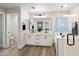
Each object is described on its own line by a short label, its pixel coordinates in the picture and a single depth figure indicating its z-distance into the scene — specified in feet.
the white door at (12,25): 7.11
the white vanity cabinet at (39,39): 6.23
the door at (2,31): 6.71
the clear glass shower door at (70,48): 4.17
